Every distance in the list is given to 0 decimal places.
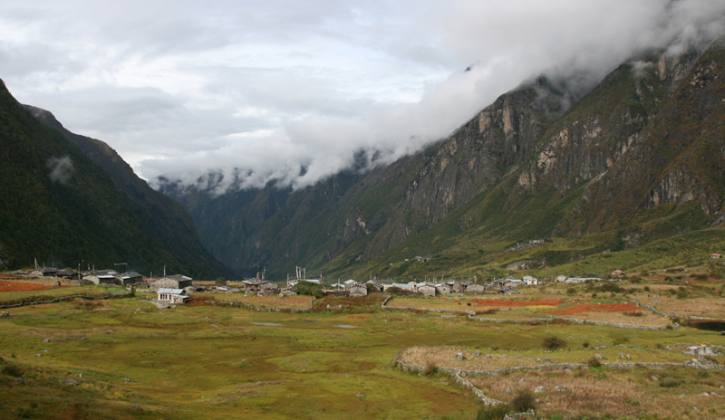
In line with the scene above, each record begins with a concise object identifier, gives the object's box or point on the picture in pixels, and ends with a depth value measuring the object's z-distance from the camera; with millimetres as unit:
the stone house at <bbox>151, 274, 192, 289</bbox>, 182875
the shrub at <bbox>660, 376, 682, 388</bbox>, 57619
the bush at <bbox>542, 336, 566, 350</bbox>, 81812
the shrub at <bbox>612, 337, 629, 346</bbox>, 85850
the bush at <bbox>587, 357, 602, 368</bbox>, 64875
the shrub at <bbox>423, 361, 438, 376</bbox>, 66125
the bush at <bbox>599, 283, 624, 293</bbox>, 172188
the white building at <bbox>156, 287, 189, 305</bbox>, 144375
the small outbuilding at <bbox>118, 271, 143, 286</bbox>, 191250
